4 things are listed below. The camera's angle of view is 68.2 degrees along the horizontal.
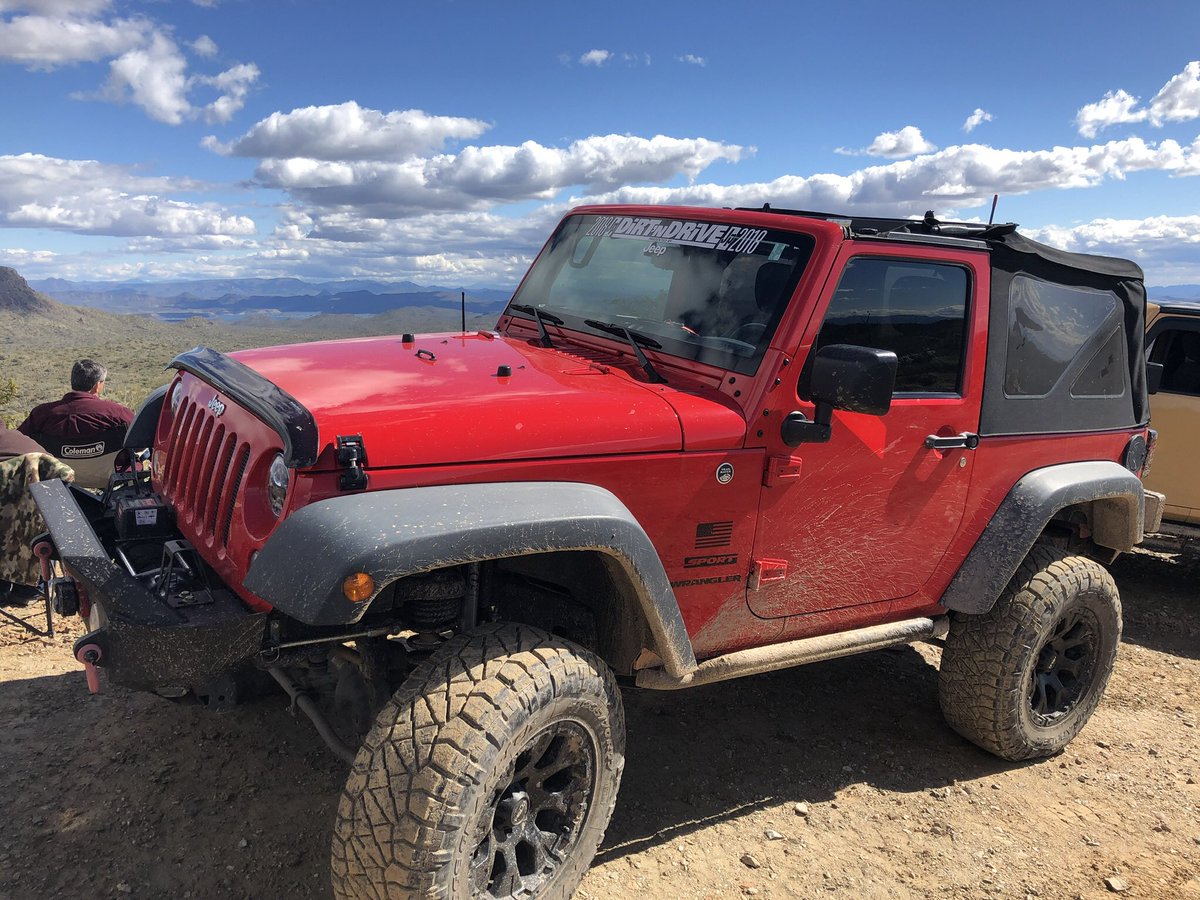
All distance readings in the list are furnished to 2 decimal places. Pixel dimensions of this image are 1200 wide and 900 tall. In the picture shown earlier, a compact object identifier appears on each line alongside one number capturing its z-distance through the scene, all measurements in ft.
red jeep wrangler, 7.63
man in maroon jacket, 18.30
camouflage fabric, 15.44
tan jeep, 21.59
